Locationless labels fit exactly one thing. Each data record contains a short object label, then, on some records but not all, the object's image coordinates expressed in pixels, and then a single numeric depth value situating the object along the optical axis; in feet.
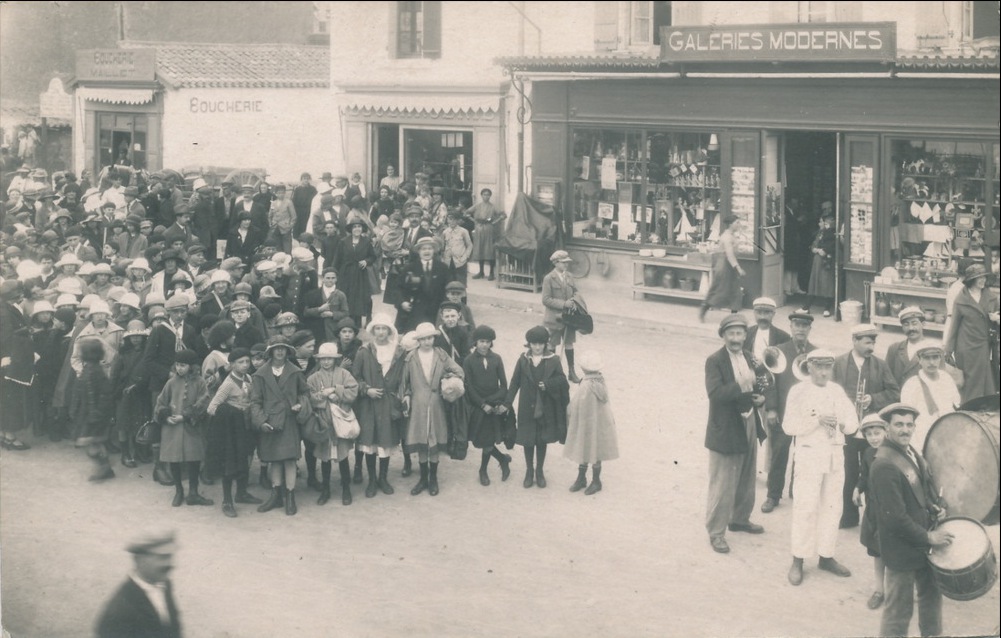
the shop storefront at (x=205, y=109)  43.06
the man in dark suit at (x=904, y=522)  21.20
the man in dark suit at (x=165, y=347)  31.94
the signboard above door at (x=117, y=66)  38.24
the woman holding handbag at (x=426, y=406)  31.53
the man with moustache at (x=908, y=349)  25.77
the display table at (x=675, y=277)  34.45
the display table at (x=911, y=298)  25.71
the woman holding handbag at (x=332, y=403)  30.68
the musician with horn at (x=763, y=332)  28.32
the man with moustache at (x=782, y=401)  28.40
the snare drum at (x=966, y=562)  20.24
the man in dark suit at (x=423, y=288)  39.17
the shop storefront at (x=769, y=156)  27.86
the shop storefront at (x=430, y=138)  58.65
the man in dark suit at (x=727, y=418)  26.76
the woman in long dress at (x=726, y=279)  31.40
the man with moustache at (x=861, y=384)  27.14
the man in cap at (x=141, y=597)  17.66
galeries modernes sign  31.27
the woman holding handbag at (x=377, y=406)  31.35
